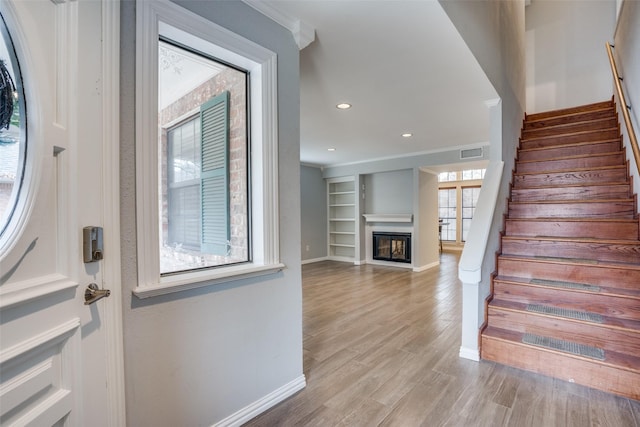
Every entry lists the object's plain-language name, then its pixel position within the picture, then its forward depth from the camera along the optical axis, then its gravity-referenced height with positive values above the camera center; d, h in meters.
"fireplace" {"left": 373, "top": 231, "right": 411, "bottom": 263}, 6.23 -0.79
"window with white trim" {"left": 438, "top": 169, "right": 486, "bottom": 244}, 9.20 +0.26
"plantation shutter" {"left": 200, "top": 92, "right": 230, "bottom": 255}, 1.79 +0.21
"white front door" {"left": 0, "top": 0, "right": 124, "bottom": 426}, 0.77 -0.04
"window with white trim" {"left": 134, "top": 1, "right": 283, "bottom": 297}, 1.51 +0.34
